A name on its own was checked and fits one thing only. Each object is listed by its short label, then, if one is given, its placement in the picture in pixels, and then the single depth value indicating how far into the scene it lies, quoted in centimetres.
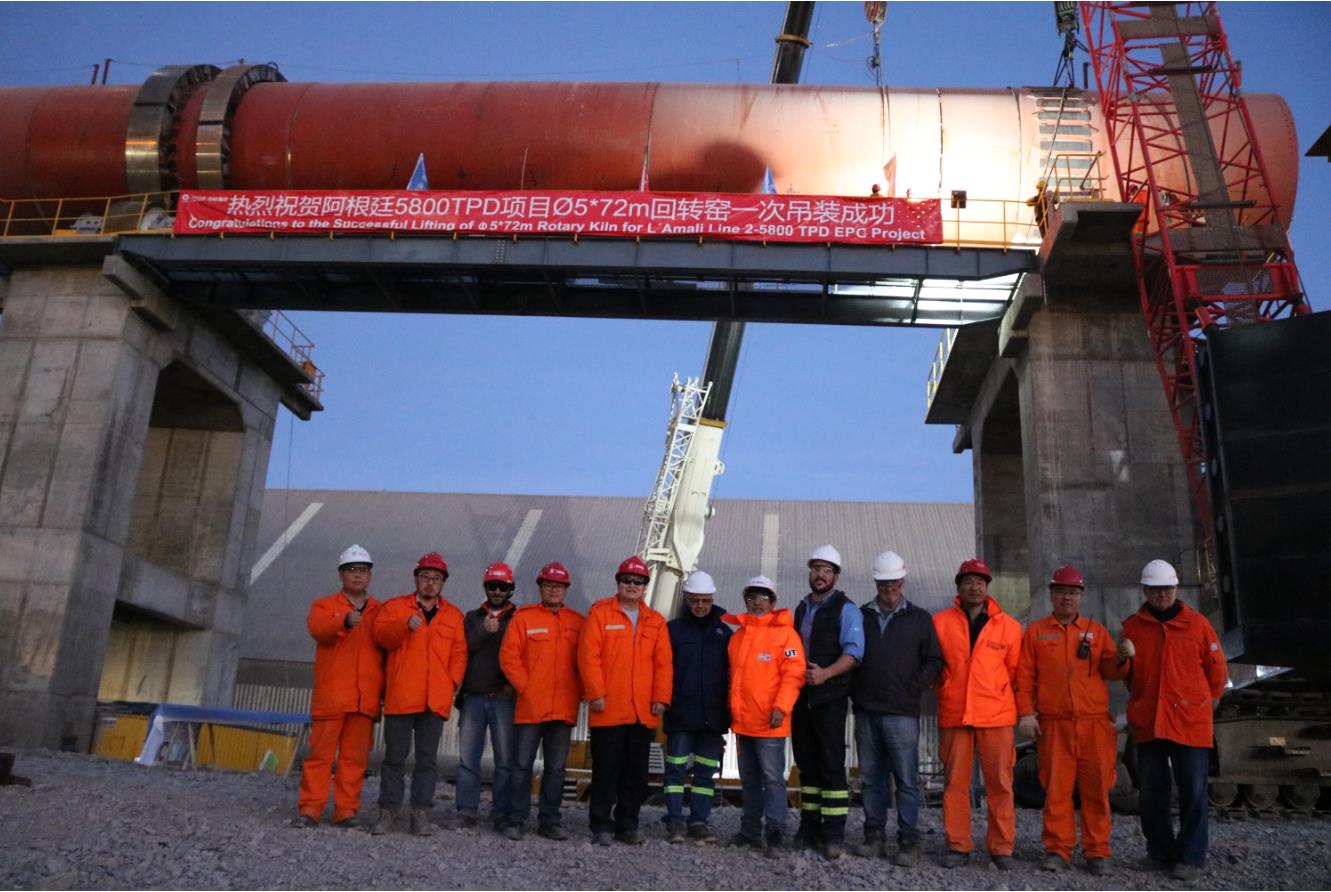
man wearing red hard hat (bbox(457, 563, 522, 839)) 796
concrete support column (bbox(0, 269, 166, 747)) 1853
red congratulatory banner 1859
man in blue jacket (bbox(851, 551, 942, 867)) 712
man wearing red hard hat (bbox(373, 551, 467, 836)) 757
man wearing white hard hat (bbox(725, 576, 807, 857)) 723
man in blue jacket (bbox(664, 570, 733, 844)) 762
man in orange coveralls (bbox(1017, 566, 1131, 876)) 700
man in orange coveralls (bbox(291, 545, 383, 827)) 764
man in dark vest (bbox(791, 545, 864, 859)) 716
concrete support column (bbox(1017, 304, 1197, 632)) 1742
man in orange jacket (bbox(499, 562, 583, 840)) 773
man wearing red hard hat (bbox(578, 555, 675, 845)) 756
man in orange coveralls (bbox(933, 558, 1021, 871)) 695
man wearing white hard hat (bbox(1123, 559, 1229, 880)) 692
